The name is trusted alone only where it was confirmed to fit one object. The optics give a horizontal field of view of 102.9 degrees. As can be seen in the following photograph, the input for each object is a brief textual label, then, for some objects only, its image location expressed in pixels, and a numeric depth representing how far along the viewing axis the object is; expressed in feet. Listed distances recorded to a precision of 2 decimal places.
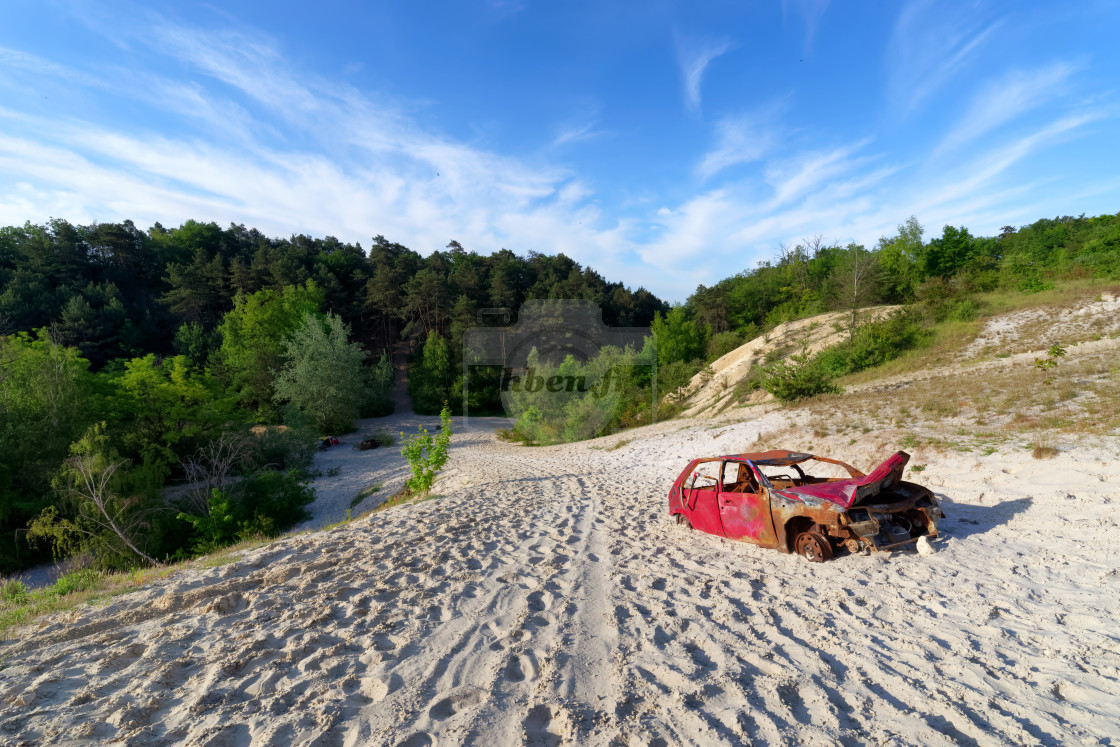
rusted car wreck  16.72
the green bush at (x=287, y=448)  69.87
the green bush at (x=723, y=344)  126.00
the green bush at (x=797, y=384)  52.60
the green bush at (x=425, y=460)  40.75
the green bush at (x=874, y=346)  70.85
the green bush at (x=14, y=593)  17.91
